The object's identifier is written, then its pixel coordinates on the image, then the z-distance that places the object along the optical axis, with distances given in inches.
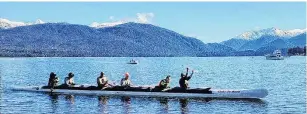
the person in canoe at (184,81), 1839.3
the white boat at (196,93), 1846.7
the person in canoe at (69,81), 2059.8
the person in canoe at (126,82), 1958.7
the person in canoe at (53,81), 2071.9
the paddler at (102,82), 1985.7
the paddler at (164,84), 1905.8
